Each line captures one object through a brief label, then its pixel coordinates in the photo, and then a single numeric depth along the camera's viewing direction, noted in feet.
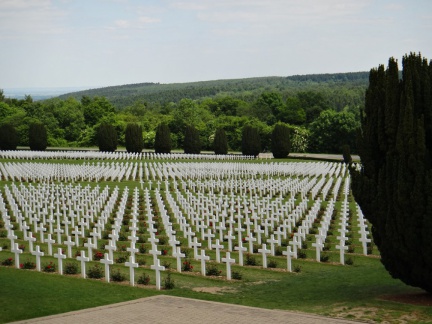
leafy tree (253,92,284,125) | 393.68
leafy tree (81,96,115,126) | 343.26
